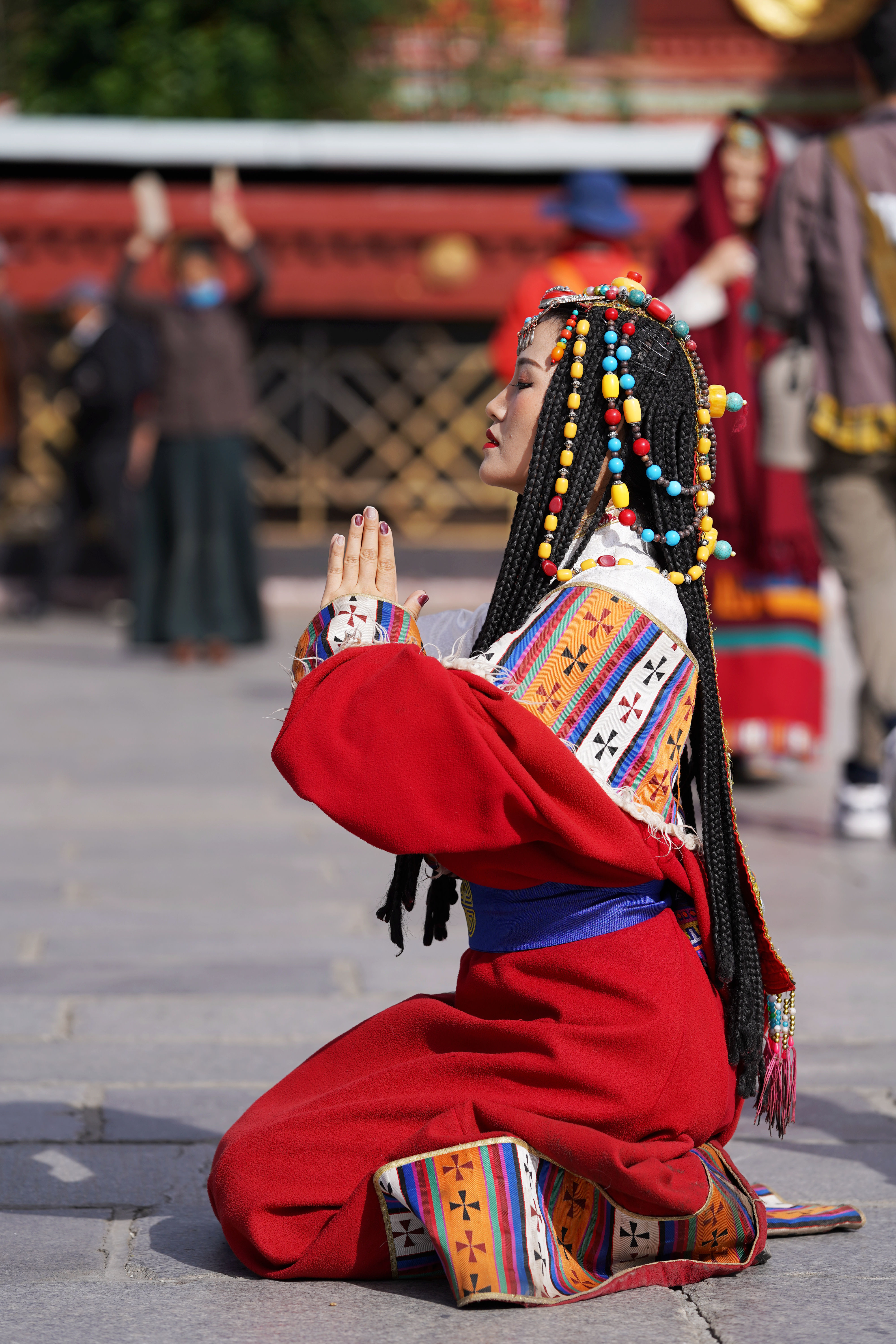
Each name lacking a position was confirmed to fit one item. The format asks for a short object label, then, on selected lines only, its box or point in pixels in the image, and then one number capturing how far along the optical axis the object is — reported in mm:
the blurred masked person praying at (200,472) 18359
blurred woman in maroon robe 12016
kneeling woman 4547
